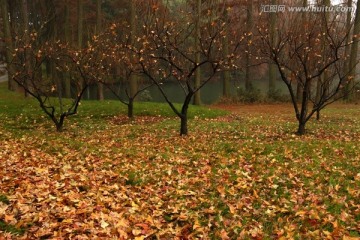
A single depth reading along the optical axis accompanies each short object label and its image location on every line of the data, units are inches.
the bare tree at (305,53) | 558.3
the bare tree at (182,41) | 531.5
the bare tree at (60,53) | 631.8
